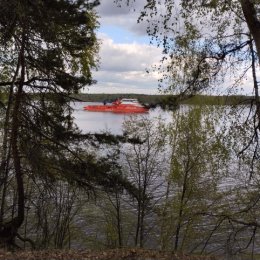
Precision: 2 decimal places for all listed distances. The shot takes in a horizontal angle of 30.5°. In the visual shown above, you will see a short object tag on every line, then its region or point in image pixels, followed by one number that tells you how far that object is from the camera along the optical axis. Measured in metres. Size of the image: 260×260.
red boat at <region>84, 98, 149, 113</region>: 64.16
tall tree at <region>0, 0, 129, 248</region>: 12.16
